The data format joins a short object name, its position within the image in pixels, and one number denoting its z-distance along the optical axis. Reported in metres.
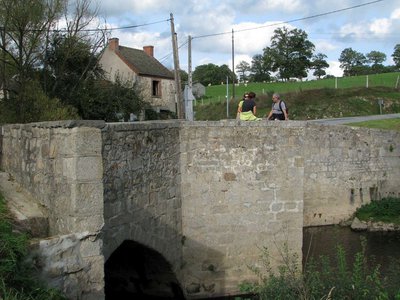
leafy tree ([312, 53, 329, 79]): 66.50
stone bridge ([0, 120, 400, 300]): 6.24
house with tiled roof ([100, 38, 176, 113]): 39.25
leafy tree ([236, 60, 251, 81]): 92.38
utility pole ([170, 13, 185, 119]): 25.52
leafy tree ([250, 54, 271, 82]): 67.25
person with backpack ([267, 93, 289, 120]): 12.02
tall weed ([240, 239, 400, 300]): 6.26
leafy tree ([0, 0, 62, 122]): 17.72
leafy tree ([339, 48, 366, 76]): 89.19
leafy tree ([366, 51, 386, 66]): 88.31
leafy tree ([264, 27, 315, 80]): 63.76
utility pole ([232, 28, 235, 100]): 44.63
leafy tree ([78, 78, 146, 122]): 22.05
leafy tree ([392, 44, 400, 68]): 75.49
